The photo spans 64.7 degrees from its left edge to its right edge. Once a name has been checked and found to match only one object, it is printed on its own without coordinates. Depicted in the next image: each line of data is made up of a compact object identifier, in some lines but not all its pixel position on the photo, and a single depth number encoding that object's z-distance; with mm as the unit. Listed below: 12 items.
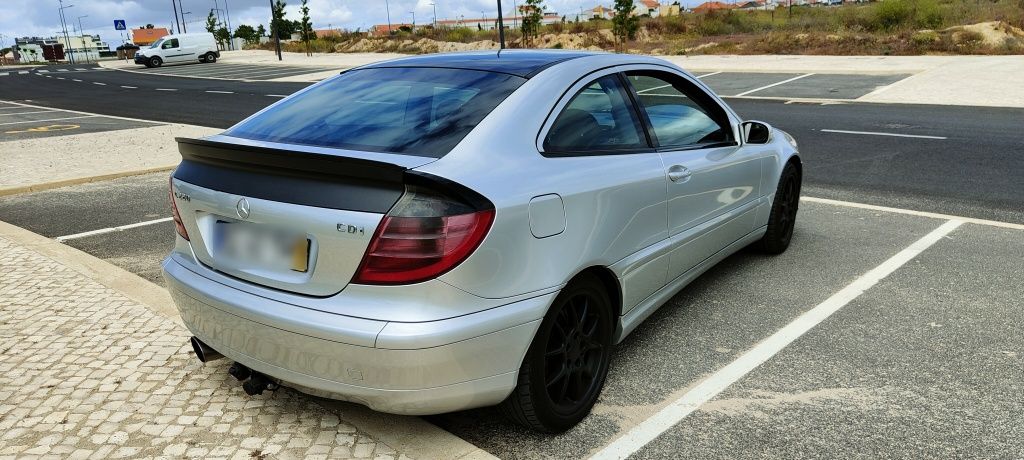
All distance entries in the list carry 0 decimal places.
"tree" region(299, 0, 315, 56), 62219
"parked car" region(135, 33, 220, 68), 52719
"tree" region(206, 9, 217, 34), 100375
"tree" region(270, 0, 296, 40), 64375
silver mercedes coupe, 2639
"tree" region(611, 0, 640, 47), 39406
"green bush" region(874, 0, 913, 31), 36094
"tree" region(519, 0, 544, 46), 45944
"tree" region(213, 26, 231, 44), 87575
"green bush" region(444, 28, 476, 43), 56744
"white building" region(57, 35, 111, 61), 115194
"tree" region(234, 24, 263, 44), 97988
